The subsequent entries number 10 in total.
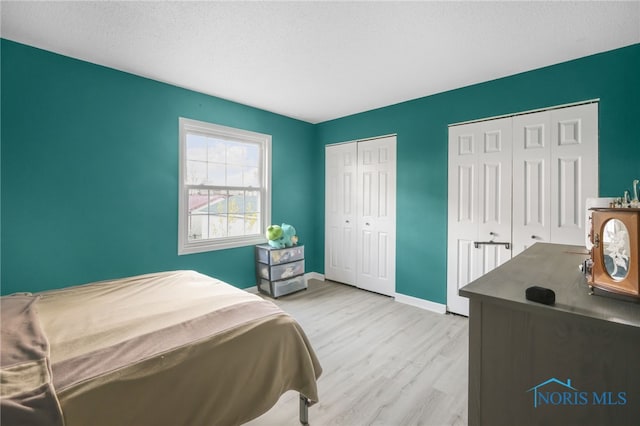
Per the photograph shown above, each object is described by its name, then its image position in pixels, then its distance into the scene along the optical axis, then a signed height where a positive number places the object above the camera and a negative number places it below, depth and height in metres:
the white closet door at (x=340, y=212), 4.23 +0.00
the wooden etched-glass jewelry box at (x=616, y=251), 0.72 -0.10
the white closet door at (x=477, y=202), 2.90 +0.11
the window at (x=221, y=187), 3.27 +0.31
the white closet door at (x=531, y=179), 2.66 +0.32
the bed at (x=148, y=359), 1.02 -0.63
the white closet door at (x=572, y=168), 2.44 +0.40
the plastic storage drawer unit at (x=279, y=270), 3.68 -0.79
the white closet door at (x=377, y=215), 3.78 -0.04
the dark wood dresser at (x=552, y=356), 0.65 -0.37
